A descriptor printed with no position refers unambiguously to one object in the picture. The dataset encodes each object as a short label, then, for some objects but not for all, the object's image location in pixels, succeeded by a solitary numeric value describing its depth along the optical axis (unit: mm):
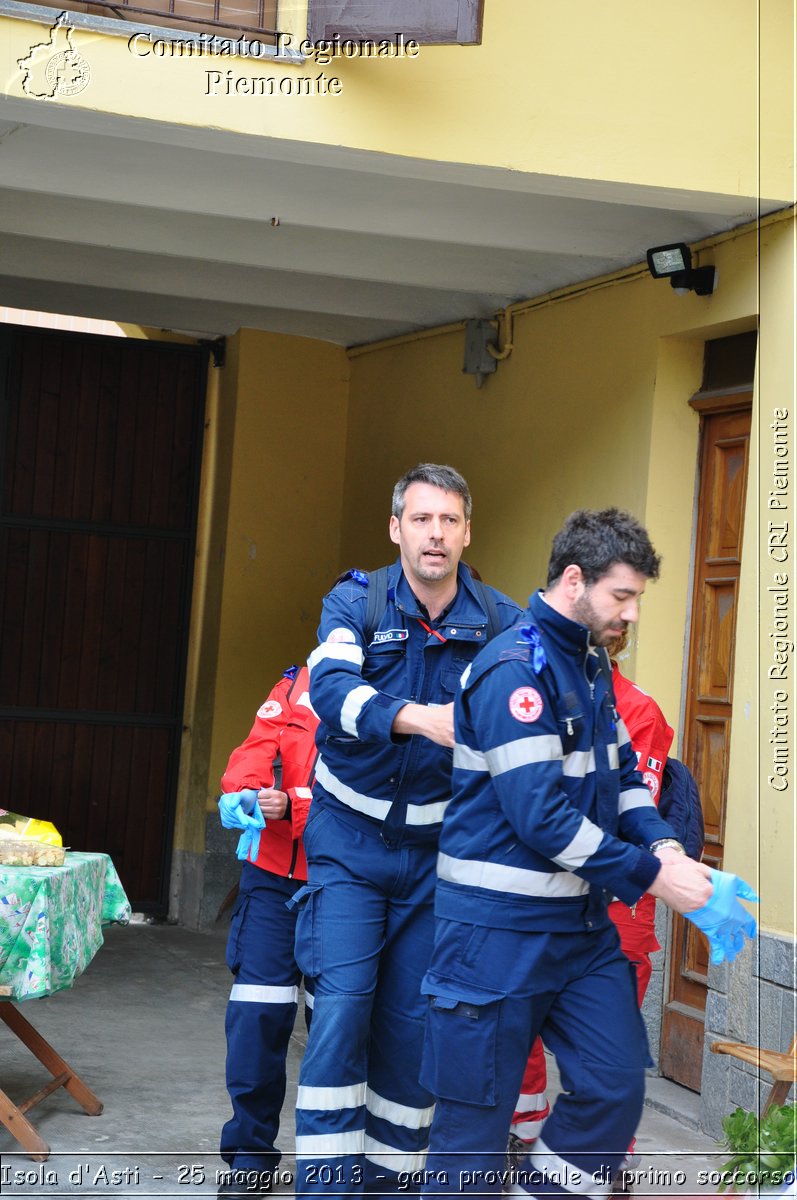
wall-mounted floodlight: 6031
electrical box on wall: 7855
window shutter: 5039
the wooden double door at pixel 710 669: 6141
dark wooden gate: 9188
